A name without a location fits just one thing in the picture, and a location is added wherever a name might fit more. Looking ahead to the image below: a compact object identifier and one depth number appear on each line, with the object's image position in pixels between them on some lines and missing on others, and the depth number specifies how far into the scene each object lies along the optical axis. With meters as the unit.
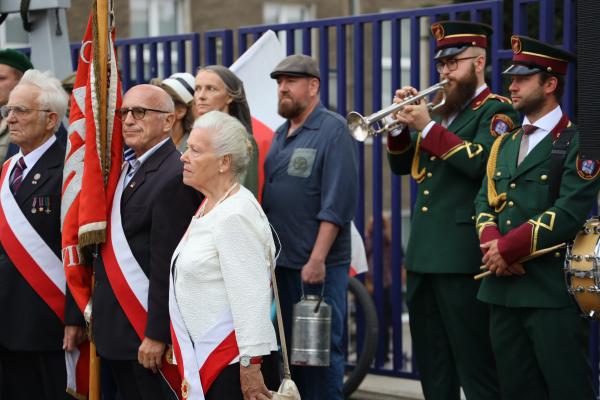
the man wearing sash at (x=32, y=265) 10.20
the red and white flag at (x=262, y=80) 13.07
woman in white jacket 7.88
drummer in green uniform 9.13
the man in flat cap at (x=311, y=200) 11.10
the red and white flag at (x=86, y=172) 9.35
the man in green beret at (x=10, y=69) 12.43
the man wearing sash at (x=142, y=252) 8.72
